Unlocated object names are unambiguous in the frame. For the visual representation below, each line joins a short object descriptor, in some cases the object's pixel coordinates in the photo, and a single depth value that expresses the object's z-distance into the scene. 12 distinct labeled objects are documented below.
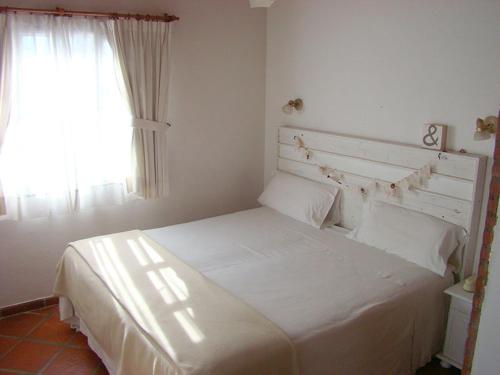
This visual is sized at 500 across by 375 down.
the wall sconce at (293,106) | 3.79
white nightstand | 2.53
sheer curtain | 3.00
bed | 2.14
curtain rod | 2.92
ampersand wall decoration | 2.77
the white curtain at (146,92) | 3.30
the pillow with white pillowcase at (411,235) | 2.72
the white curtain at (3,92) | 2.89
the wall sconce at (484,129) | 2.50
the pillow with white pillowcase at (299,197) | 3.52
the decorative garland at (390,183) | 2.88
